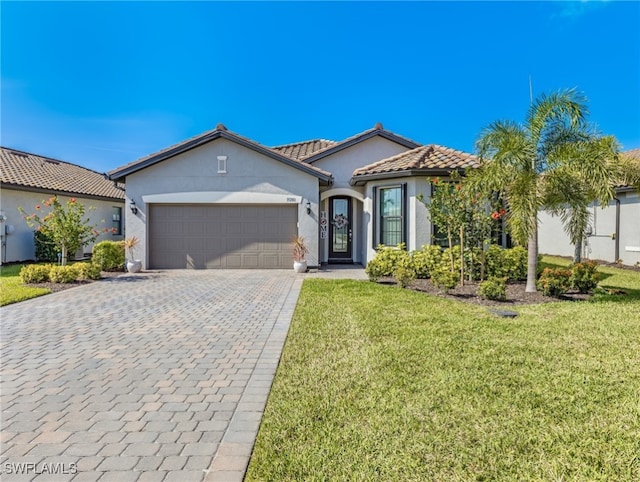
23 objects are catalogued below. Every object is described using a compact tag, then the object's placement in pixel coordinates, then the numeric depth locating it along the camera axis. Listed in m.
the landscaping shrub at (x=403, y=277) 10.20
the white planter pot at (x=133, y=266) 13.80
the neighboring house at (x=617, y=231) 15.47
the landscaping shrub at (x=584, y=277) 9.48
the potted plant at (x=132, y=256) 13.82
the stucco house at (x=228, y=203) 14.31
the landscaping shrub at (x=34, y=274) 11.02
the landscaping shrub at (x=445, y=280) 9.19
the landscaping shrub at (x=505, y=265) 11.31
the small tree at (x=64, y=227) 11.96
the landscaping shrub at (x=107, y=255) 13.68
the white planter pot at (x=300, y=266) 13.79
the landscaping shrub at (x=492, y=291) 8.48
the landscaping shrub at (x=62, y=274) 11.12
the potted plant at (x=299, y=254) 13.82
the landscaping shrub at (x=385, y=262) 11.43
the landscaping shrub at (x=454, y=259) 11.25
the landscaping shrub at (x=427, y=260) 11.75
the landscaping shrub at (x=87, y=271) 11.79
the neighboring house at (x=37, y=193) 15.97
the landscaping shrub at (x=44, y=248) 16.81
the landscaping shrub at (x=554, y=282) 8.84
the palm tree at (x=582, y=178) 8.17
